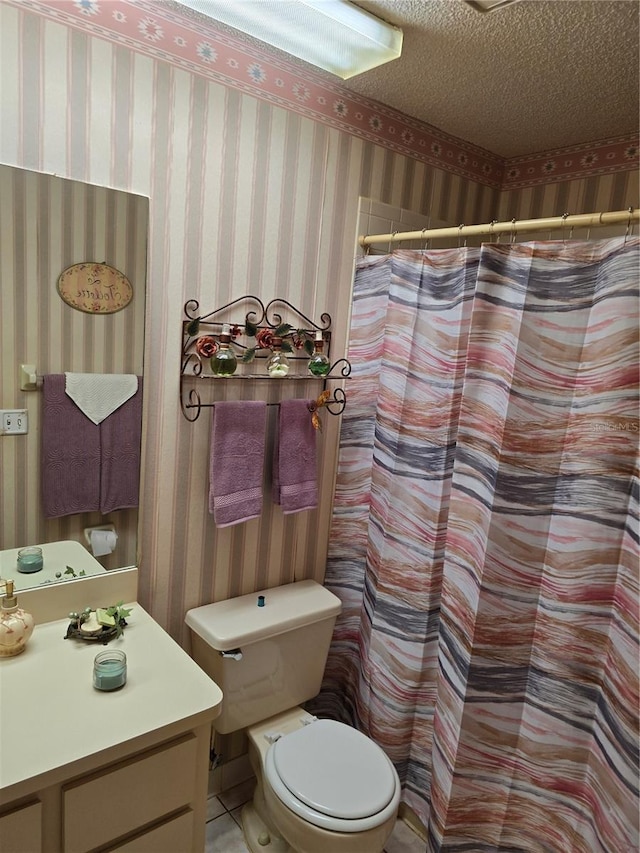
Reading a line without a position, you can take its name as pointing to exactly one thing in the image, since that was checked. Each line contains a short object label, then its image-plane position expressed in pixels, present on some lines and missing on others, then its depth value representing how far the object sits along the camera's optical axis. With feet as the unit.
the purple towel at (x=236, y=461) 5.70
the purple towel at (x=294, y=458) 6.19
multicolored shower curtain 4.70
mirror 4.53
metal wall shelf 5.58
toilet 4.89
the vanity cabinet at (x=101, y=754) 3.50
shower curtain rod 4.53
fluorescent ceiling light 4.51
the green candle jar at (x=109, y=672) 4.19
